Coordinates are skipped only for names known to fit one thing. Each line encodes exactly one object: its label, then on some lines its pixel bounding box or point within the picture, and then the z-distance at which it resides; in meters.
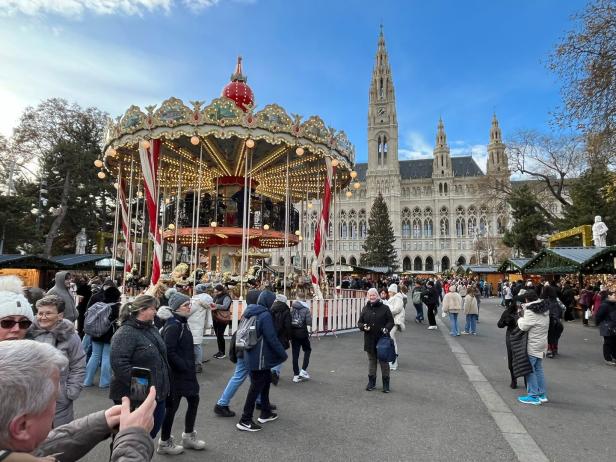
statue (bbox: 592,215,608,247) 19.09
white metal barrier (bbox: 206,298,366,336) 10.13
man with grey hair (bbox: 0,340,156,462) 1.15
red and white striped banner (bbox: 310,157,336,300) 12.87
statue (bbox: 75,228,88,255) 29.03
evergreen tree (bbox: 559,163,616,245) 28.20
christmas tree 68.19
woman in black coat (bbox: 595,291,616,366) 8.23
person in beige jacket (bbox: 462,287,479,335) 12.30
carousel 11.59
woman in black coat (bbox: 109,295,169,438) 3.18
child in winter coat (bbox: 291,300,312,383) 6.58
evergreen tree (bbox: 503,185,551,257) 34.38
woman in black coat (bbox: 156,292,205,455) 3.79
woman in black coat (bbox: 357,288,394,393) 6.05
